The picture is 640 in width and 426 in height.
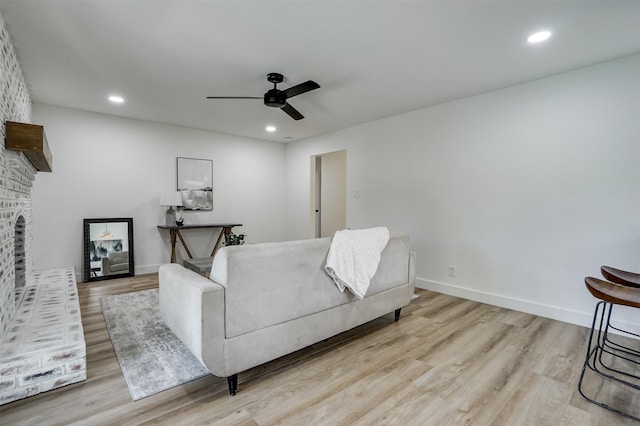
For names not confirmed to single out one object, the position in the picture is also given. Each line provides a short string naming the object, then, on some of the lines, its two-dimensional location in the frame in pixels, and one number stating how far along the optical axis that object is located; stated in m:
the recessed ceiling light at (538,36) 2.23
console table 4.59
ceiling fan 2.78
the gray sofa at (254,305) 1.60
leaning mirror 4.13
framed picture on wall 4.99
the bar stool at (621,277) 2.04
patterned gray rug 1.83
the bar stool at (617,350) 1.60
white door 6.11
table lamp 4.55
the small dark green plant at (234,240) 3.79
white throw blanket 2.12
